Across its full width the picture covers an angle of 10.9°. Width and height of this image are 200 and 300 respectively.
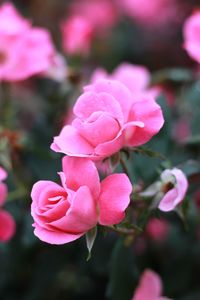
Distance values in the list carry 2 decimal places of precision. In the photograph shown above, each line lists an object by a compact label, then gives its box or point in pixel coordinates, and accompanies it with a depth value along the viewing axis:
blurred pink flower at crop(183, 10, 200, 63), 0.68
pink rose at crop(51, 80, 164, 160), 0.58
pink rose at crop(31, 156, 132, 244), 0.56
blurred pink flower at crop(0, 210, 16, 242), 0.65
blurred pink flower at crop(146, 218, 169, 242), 0.81
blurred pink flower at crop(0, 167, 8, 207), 0.65
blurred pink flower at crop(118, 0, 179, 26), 1.29
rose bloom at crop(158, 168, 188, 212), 0.60
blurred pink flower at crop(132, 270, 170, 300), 0.66
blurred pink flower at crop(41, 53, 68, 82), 0.81
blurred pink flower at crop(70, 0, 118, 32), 1.37
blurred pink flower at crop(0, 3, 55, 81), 0.74
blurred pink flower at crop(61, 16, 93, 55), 0.88
